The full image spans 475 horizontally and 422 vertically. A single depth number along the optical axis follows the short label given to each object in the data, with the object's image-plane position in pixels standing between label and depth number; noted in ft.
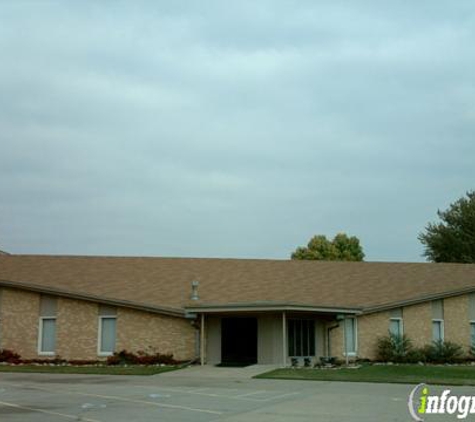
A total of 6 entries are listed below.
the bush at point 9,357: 98.44
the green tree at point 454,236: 180.24
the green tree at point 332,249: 208.03
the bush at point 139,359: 96.02
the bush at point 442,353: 101.81
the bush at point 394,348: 100.89
